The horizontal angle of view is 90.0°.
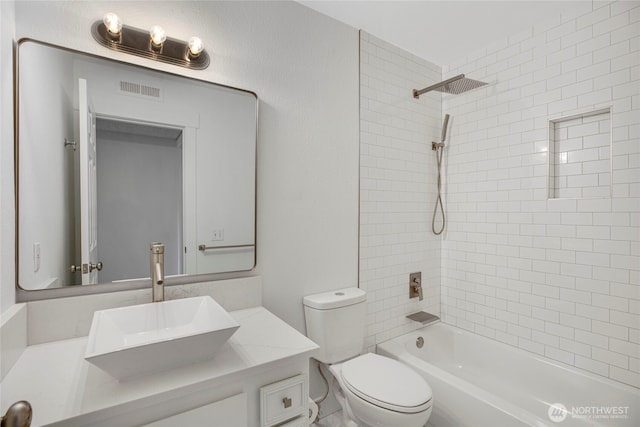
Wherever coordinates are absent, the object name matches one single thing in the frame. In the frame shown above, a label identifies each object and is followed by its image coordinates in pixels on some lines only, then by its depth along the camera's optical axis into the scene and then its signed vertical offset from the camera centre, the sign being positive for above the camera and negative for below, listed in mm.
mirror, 1231 +177
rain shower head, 2180 +894
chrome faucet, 1359 -257
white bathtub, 1680 -1061
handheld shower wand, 2628 +396
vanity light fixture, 1345 +747
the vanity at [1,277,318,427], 871 -517
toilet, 1502 -879
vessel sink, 905 -424
